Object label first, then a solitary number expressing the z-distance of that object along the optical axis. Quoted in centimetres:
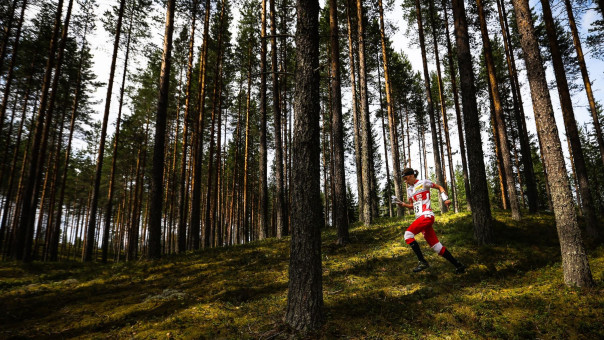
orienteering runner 566
